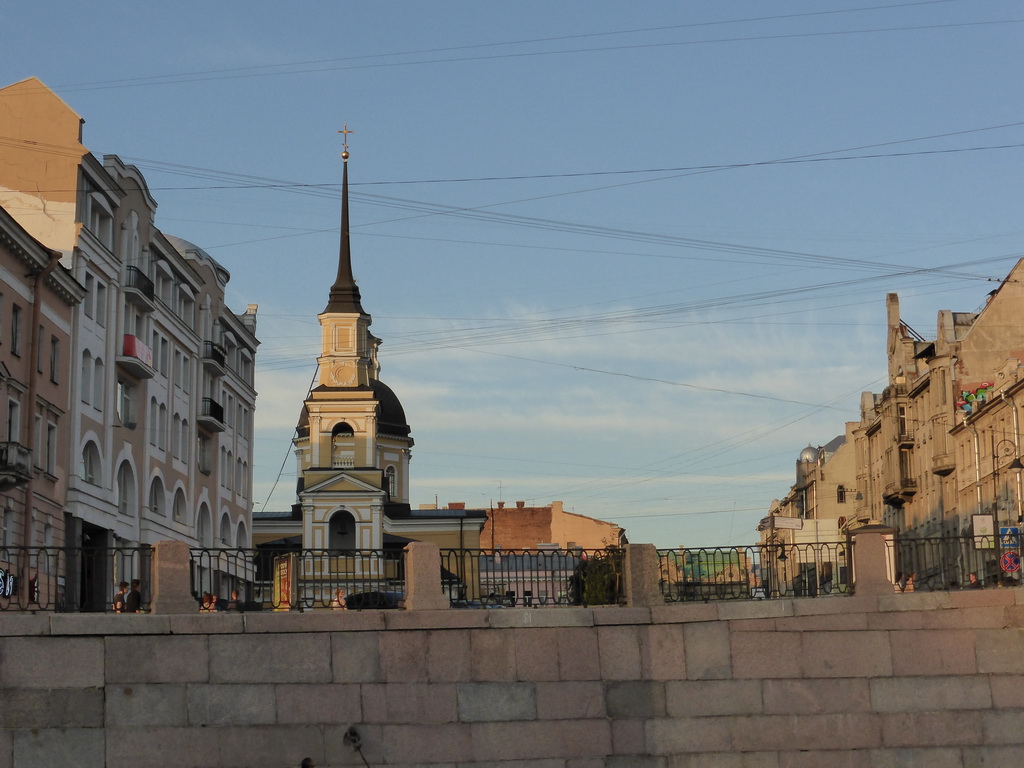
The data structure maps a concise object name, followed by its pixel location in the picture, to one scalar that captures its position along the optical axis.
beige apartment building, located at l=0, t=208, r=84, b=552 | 42.06
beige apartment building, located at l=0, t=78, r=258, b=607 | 48.12
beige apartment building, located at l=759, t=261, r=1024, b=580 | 57.84
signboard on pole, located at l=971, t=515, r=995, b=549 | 48.78
